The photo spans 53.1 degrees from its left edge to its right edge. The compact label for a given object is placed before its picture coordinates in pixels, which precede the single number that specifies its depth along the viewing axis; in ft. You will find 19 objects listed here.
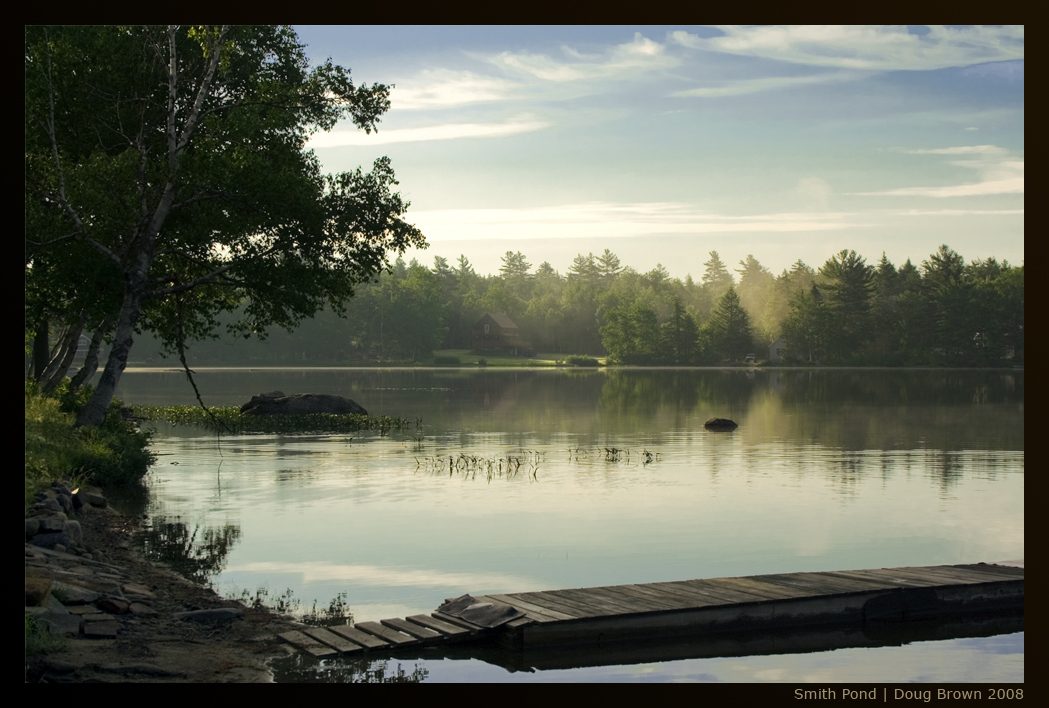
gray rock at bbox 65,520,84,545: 51.11
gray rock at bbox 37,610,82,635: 35.14
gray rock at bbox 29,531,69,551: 48.65
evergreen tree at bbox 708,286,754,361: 401.29
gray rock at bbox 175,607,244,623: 40.83
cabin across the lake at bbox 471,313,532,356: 482.20
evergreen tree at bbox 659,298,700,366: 419.13
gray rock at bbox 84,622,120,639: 36.78
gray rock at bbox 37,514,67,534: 49.83
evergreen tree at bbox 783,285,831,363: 375.66
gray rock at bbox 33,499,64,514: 53.67
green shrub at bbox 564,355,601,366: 441.27
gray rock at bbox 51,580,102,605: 39.78
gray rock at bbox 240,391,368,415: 144.87
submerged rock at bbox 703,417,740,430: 132.98
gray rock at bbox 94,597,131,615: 40.42
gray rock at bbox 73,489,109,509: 63.72
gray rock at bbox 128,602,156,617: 41.11
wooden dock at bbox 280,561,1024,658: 38.75
